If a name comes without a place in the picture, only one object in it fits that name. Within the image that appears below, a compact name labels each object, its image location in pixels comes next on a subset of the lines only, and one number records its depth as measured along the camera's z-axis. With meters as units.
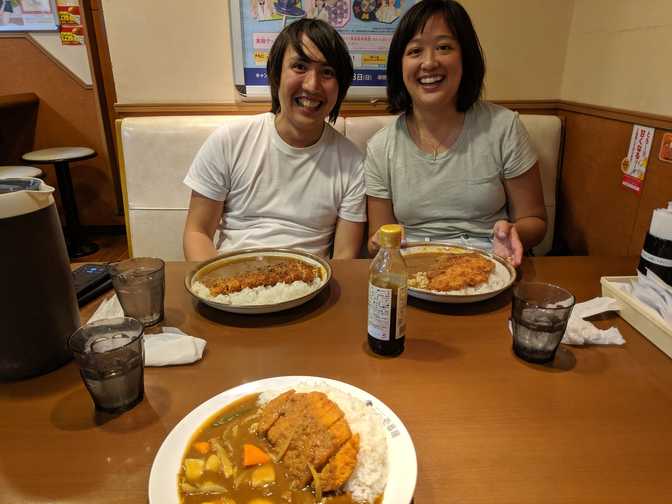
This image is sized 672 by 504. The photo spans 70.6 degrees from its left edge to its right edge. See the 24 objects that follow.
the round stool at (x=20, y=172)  3.38
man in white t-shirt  1.77
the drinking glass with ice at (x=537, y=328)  0.93
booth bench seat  2.12
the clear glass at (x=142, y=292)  1.05
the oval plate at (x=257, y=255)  1.10
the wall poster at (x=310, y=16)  2.27
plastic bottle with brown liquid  0.87
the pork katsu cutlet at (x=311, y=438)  0.65
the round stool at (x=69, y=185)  3.74
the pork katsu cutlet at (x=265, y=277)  1.19
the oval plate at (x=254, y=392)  0.63
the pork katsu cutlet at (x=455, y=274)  1.19
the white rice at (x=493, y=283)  1.16
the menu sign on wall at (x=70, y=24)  4.06
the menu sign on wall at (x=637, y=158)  1.80
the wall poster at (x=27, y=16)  4.05
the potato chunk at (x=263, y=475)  0.66
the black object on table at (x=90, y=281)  1.18
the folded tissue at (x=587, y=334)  1.00
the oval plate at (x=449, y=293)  1.12
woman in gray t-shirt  1.65
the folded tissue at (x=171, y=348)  0.94
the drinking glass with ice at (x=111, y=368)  0.79
